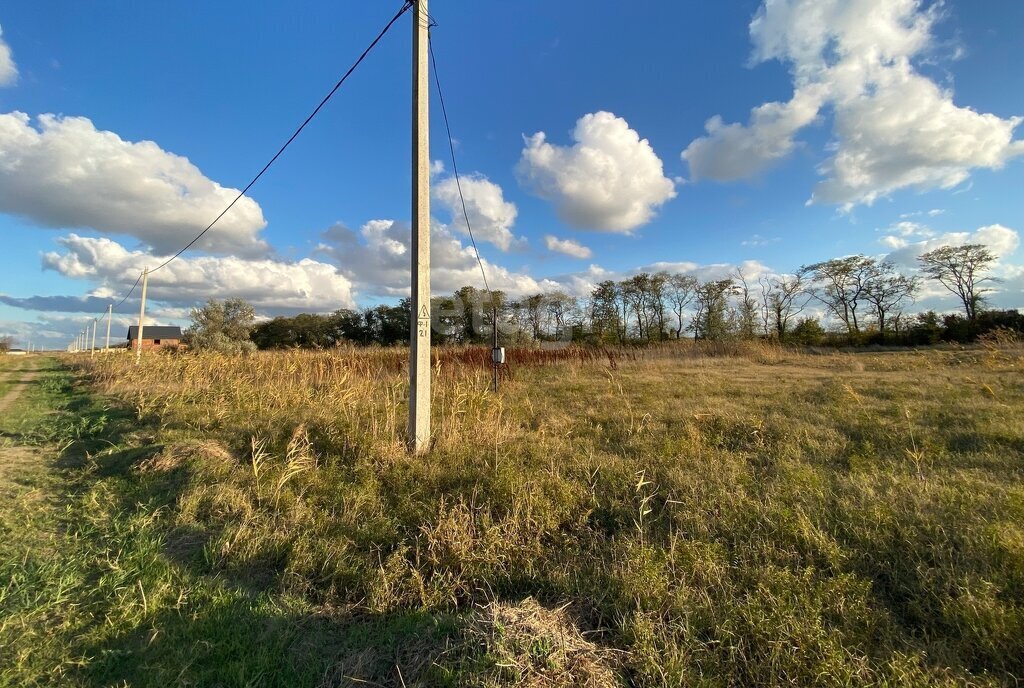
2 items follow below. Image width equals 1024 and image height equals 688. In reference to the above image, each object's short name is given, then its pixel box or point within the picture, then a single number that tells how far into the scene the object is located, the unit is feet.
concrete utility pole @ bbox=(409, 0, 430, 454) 14.40
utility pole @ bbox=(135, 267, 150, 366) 61.52
